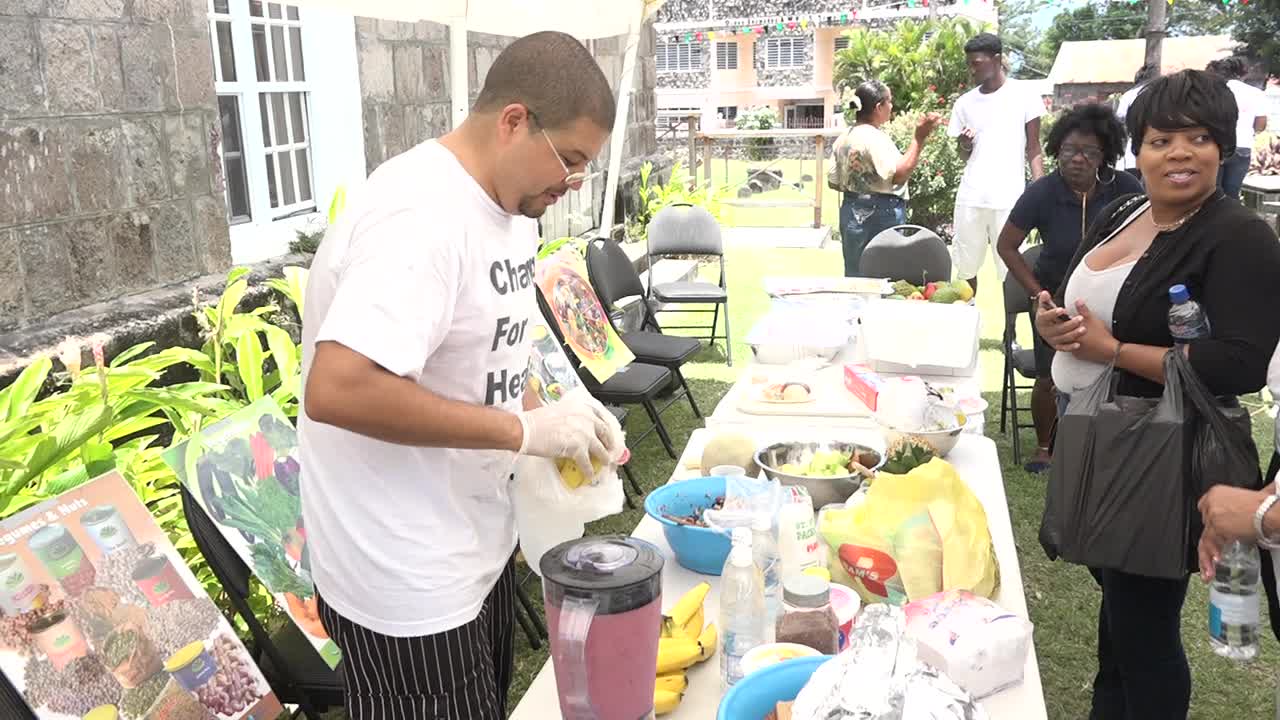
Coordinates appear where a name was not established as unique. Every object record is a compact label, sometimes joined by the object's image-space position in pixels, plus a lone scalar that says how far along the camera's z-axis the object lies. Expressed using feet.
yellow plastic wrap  5.64
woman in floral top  18.24
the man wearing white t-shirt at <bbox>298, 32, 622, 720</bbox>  4.15
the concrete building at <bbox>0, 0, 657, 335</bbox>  10.71
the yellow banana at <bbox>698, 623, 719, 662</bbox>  5.13
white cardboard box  10.47
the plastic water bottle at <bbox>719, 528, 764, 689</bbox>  4.74
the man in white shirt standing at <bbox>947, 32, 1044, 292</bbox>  20.36
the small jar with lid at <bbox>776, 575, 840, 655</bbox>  4.92
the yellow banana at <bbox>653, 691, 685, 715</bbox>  4.72
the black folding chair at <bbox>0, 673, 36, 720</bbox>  6.62
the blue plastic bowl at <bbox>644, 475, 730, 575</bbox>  6.00
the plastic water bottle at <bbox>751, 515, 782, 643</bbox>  5.16
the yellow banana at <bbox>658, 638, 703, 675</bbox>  4.91
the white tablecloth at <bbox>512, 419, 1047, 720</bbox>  4.81
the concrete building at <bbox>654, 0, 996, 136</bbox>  92.32
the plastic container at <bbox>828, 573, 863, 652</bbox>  5.24
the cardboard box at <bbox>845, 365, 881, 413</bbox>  9.45
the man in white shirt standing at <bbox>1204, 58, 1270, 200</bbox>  23.03
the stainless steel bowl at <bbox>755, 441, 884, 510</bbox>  6.96
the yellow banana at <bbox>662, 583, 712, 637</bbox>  5.25
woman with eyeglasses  12.46
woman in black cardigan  6.31
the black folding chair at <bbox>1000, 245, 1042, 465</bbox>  15.07
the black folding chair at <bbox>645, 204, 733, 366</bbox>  21.91
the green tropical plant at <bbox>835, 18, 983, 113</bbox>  45.62
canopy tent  10.30
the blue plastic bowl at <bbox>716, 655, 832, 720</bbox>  4.12
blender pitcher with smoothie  3.68
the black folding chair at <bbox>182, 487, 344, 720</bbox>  7.73
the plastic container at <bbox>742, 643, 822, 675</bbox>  4.61
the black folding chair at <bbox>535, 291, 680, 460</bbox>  14.57
